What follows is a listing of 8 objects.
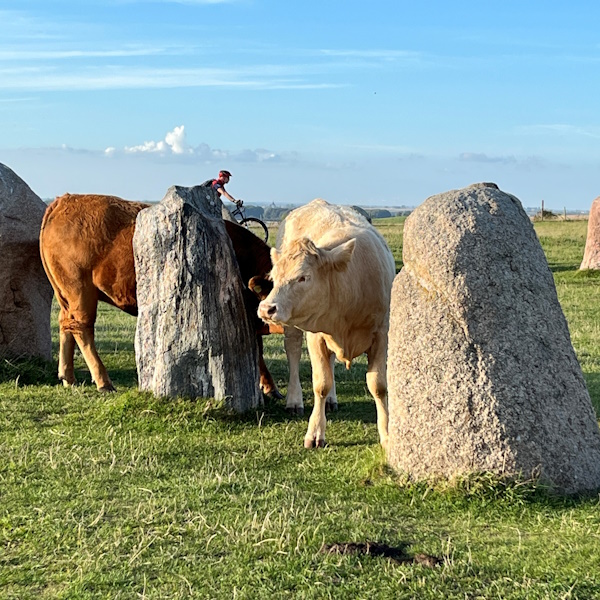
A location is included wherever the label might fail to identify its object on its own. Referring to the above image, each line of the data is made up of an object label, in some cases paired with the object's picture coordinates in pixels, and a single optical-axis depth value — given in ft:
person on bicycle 62.08
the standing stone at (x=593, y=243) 75.97
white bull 25.38
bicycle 61.57
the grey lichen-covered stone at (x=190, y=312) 30.60
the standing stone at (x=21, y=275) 38.37
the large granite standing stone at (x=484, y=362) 21.59
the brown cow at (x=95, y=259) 35.47
